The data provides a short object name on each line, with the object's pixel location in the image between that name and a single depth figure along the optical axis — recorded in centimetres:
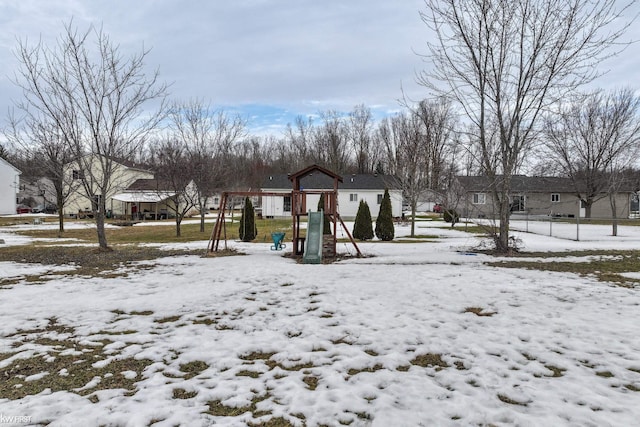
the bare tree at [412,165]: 2122
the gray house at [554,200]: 3709
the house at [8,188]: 3862
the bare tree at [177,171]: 2028
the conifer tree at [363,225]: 1787
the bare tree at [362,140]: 5472
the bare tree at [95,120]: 1173
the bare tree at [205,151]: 1984
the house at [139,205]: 3579
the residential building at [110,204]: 3938
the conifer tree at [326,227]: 1664
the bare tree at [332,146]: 5369
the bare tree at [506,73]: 1085
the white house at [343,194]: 3612
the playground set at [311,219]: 1119
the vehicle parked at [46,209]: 4616
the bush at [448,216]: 3022
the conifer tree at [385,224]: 1762
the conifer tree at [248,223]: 1697
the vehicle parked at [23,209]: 4492
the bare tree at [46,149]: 1230
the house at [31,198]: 4925
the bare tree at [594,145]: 2598
